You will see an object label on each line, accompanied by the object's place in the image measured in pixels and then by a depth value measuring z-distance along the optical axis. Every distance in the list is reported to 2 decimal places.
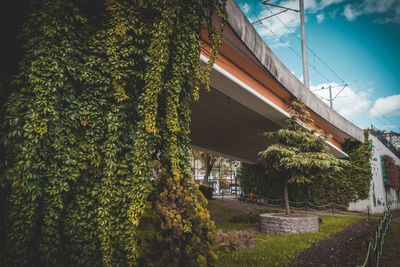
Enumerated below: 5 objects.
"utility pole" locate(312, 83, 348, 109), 28.73
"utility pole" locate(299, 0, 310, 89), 13.23
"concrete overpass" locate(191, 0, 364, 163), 7.09
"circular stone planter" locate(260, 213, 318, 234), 9.70
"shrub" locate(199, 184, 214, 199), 21.08
